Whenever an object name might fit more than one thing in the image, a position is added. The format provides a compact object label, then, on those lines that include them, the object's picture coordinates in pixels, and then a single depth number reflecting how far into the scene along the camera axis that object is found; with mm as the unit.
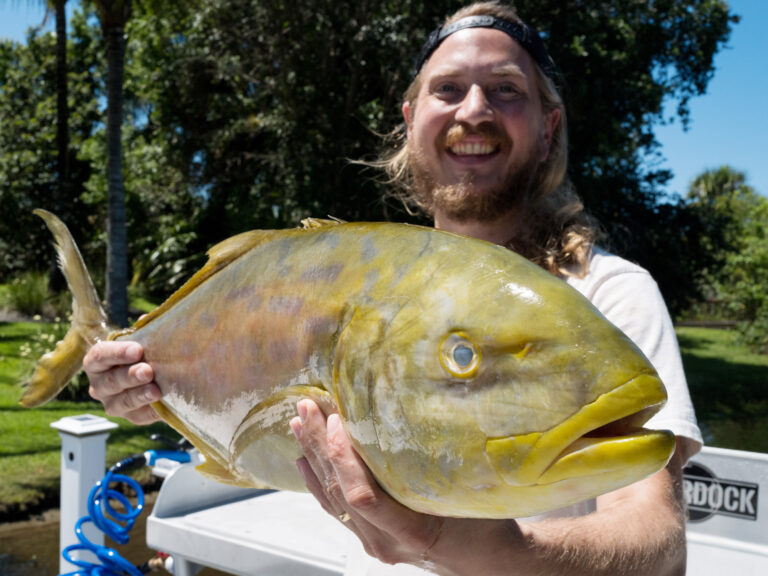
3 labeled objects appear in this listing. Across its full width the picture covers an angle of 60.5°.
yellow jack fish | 946
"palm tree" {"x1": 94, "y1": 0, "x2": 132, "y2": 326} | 10219
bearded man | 1224
